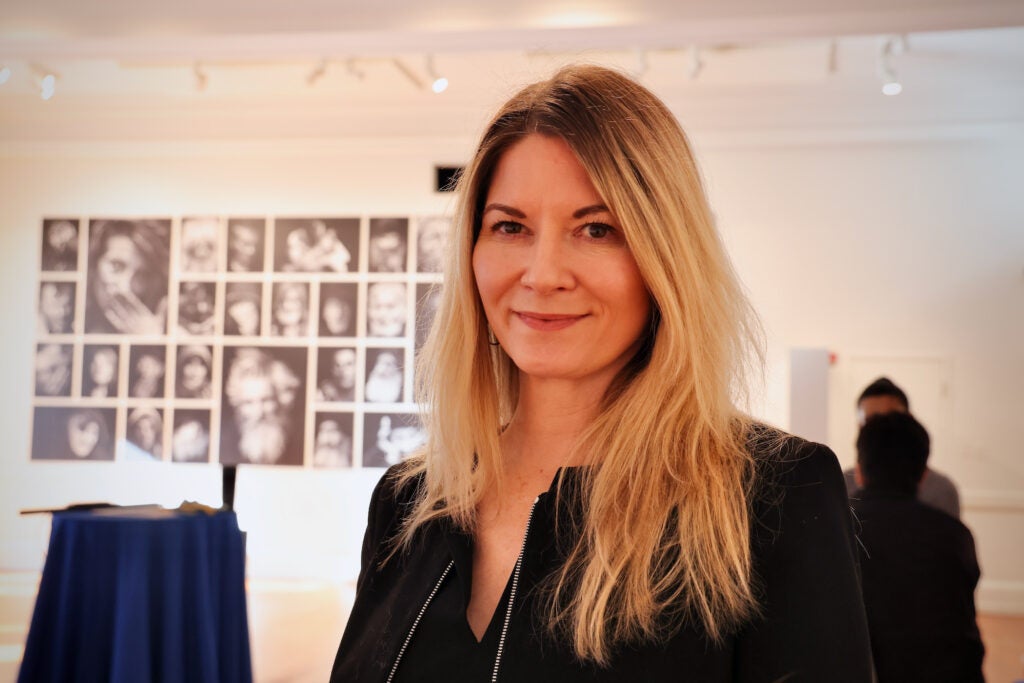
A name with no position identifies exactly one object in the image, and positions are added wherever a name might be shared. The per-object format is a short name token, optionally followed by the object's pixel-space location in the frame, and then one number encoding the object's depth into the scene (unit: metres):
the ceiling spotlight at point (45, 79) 7.89
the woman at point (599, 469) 1.50
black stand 7.01
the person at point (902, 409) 5.74
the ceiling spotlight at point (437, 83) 7.53
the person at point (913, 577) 3.78
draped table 3.64
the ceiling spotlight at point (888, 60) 7.52
